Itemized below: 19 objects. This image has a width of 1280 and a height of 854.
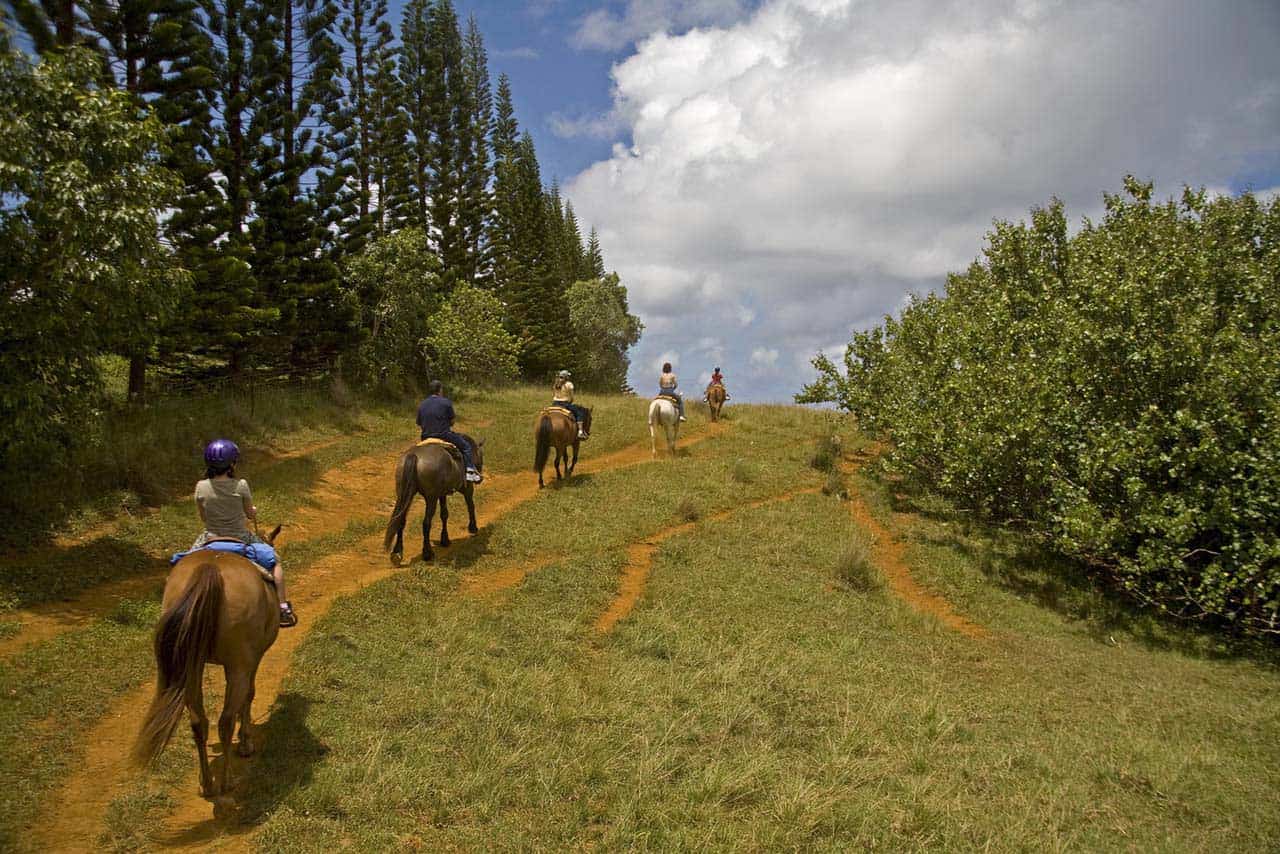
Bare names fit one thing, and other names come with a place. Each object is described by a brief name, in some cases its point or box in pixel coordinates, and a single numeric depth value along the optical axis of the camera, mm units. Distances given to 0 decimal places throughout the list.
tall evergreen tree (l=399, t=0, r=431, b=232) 35688
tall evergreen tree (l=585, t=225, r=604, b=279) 76062
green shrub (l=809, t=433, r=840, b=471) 21938
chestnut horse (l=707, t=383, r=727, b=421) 28891
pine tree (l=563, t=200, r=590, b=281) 67875
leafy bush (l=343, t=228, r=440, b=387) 26578
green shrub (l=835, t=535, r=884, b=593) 13203
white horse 21250
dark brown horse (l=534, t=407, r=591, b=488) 16641
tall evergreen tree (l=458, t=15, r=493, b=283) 42219
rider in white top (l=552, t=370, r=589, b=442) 18094
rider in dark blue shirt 12359
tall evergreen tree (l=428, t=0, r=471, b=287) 38438
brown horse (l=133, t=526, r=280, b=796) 5016
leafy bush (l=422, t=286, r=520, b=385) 29562
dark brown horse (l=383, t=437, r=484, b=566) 11242
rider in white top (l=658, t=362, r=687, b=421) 22228
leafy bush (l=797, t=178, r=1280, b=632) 11570
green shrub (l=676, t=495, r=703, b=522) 15806
